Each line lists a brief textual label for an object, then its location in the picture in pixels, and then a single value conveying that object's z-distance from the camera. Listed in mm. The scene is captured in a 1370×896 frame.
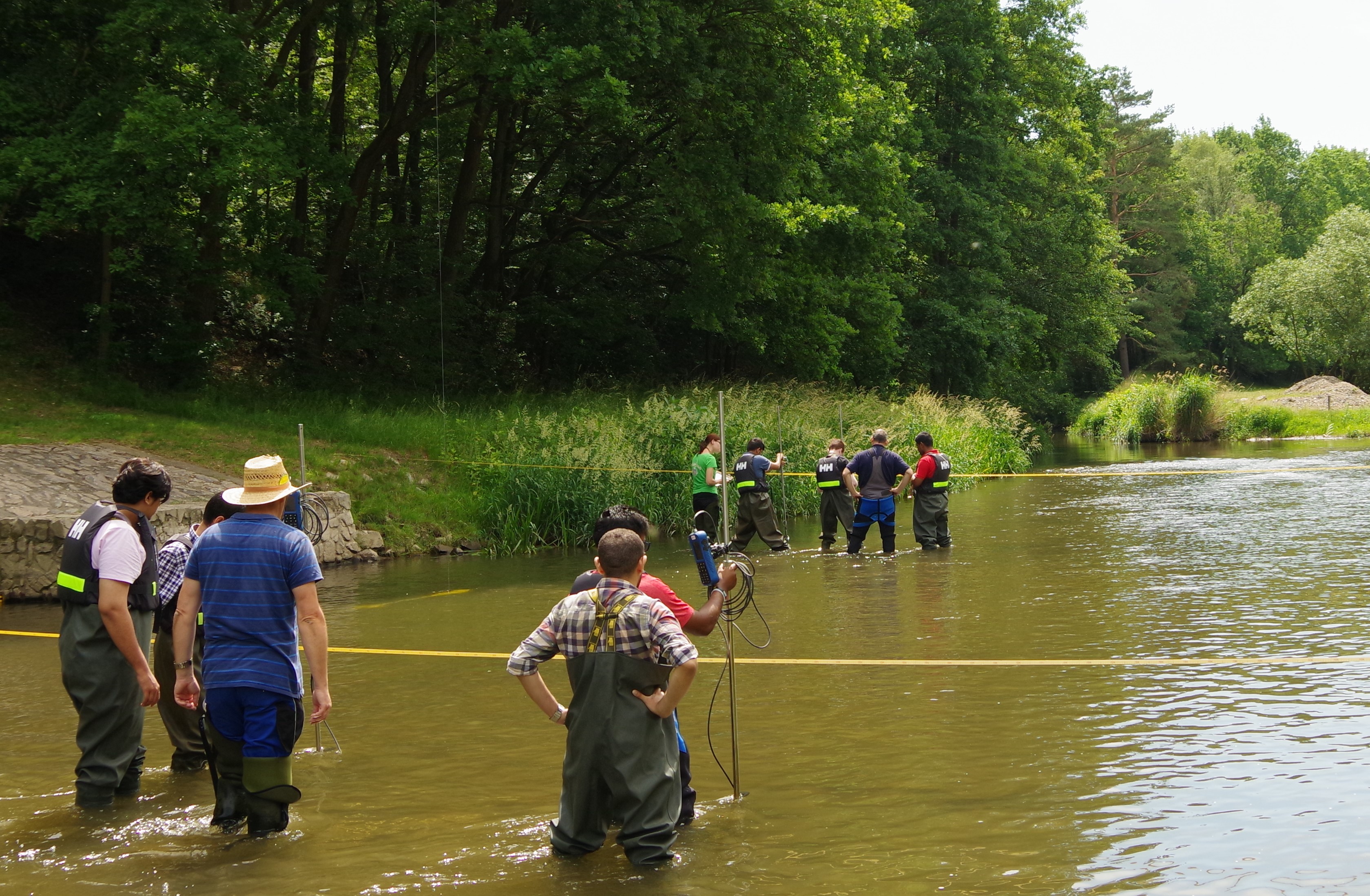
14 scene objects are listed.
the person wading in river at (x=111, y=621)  6531
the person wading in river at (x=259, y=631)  6004
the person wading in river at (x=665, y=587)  5898
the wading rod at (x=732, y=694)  6719
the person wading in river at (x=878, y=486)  17969
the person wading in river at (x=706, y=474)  18391
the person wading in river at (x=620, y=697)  5598
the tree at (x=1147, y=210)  78625
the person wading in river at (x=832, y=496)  19078
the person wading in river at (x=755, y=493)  18359
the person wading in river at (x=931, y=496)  18344
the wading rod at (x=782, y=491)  23359
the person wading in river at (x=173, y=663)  7496
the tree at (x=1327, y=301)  65812
